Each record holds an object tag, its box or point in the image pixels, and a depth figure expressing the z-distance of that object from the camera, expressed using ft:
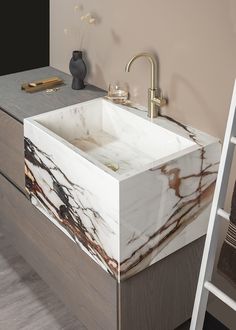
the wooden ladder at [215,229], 5.01
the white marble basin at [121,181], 5.17
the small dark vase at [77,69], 7.25
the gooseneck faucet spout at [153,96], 6.12
